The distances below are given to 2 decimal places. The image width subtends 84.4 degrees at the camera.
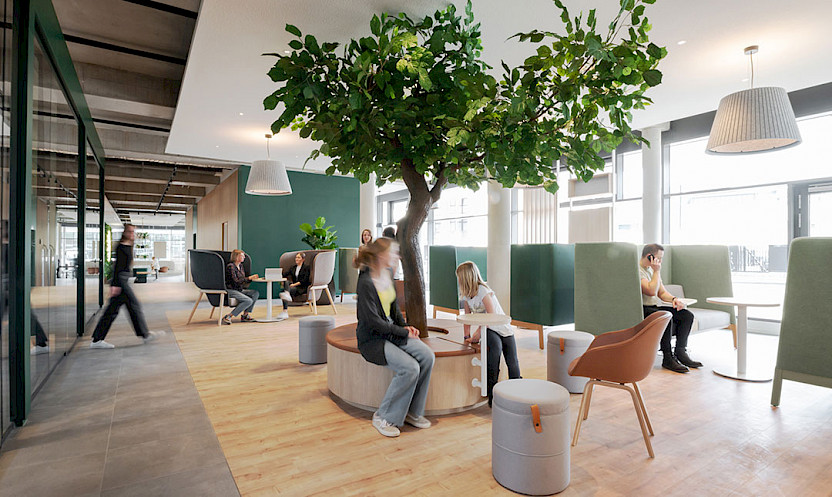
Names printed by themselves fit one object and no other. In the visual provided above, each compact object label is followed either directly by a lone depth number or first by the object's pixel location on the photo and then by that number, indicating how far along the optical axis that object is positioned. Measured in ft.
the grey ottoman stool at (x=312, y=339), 14.37
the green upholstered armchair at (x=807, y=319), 9.96
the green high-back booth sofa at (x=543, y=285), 16.71
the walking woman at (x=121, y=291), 16.52
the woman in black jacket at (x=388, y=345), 8.96
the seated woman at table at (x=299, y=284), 24.47
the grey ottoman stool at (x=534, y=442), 6.68
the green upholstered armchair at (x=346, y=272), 31.32
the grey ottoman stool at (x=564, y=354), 11.43
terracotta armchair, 7.91
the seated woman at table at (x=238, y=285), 21.94
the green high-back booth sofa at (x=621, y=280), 13.96
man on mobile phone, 13.93
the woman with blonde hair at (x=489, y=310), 10.43
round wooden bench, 9.77
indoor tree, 7.37
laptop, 22.17
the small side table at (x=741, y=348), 12.78
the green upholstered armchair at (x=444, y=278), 20.53
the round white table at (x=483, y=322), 8.89
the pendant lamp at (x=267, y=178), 23.44
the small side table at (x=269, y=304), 22.71
